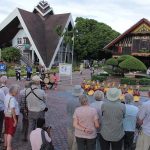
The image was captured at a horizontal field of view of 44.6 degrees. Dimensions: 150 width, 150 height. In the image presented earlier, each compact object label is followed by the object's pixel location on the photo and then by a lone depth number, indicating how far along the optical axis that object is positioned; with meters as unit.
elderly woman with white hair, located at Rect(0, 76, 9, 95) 4.69
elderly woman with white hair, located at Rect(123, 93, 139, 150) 3.77
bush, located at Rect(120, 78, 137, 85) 14.37
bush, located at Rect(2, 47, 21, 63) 24.22
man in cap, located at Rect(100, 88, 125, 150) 3.49
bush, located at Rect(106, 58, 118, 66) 16.64
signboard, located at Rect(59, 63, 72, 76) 13.29
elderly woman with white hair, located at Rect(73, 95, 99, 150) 3.53
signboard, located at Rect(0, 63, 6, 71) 13.92
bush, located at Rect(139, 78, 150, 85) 14.24
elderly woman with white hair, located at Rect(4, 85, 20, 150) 4.14
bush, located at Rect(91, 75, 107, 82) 15.15
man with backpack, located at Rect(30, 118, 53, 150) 3.31
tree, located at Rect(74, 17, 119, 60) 29.03
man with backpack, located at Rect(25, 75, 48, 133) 4.36
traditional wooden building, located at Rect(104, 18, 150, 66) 21.62
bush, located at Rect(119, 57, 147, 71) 15.35
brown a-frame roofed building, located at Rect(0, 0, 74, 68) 25.36
